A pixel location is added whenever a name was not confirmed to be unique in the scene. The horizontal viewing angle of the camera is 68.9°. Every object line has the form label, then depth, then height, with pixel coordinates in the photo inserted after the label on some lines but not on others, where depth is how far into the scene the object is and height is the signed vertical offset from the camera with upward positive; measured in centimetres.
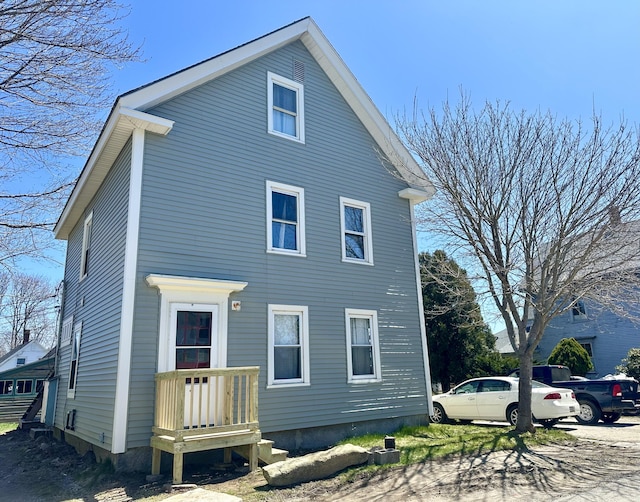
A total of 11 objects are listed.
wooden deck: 685 -83
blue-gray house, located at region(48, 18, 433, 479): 794 +201
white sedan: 1155 -120
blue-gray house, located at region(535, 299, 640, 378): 2212 +75
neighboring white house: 3312 +92
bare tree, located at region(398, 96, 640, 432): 998 +301
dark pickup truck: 1273 -120
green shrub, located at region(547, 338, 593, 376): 2016 -13
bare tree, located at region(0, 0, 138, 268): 700 +491
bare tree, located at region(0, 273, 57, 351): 3828 +455
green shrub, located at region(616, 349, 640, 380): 1722 -44
